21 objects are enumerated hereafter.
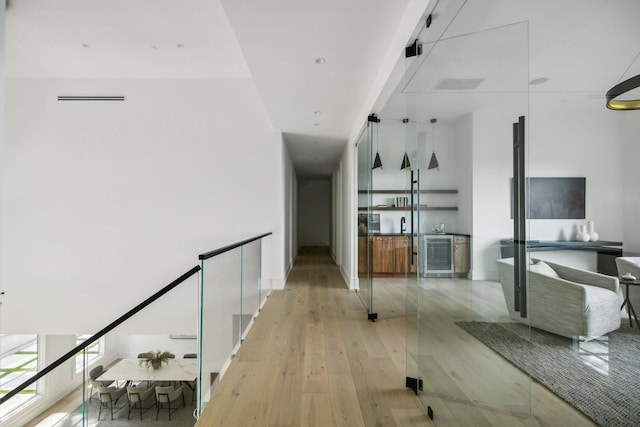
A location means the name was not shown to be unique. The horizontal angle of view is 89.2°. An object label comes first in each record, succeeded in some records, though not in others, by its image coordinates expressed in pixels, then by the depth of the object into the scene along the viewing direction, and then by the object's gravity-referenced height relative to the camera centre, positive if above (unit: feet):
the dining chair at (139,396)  22.68 -12.75
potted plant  24.48 -10.90
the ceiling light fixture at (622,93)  2.68 +1.11
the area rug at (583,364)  3.18 -1.96
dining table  23.81 -11.73
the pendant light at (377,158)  12.82 +2.56
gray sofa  3.31 -0.97
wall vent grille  17.79 +6.54
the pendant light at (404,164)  13.86 +2.36
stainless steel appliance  6.33 -0.75
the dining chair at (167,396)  22.44 -12.54
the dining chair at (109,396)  22.88 -12.69
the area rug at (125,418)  22.43 -14.20
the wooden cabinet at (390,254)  19.97 -2.24
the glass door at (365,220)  13.67 -0.09
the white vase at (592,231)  3.30 -0.13
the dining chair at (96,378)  24.13 -12.34
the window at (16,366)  23.00 -10.79
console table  3.10 -0.33
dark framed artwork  3.44 +0.26
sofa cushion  4.39 -0.70
